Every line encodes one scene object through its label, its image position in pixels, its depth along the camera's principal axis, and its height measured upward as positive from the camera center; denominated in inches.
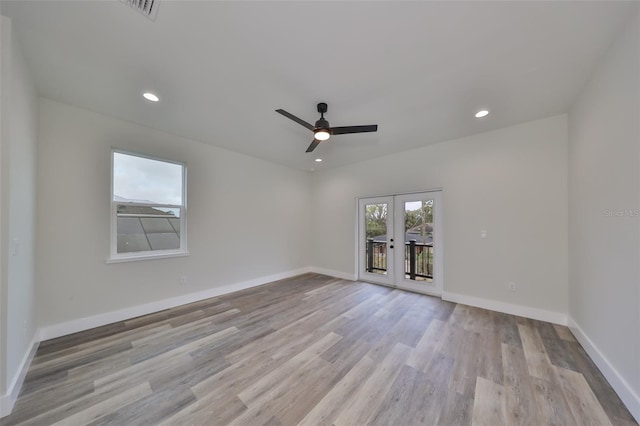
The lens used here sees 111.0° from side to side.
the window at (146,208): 124.9 +3.8
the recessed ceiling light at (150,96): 100.4 +54.7
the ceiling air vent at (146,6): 59.2 +57.2
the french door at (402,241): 163.3 -21.1
